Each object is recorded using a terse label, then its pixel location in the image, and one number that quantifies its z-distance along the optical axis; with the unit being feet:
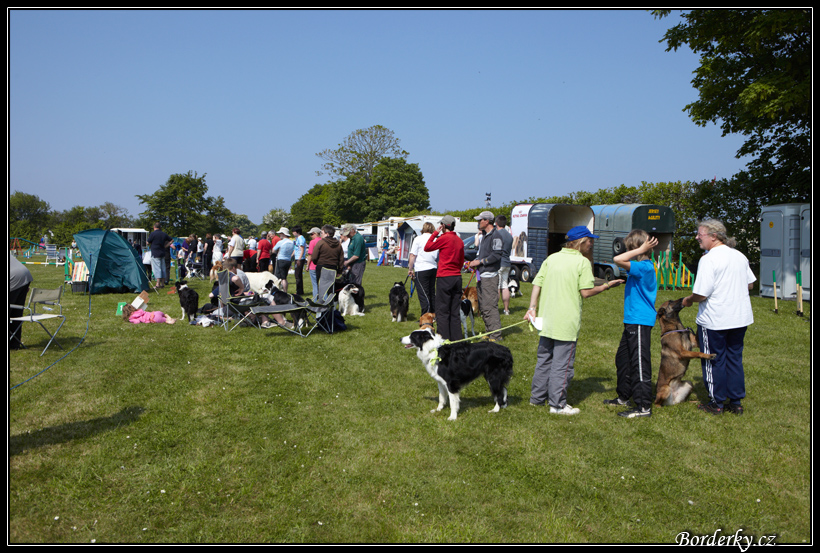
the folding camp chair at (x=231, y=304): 28.53
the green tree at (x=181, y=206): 168.76
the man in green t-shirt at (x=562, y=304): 15.02
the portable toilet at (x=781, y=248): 39.70
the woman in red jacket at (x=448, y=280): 21.27
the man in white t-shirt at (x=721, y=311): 14.69
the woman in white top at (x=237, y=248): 44.38
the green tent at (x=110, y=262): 42.29
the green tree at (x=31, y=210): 203.10
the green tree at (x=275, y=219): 290.40
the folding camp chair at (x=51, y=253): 99.16
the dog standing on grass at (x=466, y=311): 26.25
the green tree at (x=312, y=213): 231.91
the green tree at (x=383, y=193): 177.88
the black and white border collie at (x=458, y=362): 15.23
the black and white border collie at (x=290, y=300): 28.27
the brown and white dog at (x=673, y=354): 15.80
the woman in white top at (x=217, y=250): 52.43
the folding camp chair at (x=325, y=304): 27.22
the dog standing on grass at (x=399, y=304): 30.73
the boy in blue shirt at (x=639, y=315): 14.78
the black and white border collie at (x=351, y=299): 32.81
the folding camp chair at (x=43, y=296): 22.54
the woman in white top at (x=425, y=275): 24.89
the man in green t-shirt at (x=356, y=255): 33.42
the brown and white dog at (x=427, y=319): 20.88
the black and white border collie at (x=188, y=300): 30.81
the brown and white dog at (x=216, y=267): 42.80
